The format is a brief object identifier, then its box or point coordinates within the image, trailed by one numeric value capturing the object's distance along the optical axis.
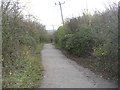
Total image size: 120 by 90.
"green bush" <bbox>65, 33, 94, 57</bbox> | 11.52
